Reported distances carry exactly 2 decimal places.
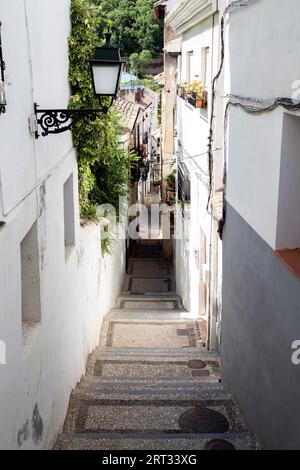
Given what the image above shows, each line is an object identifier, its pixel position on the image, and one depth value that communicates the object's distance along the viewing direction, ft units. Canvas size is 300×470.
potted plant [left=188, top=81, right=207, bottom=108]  35.04
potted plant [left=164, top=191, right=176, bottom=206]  59.57
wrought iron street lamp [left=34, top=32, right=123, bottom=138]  18.15
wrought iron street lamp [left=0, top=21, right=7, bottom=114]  12.62
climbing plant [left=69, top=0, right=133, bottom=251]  26.48
